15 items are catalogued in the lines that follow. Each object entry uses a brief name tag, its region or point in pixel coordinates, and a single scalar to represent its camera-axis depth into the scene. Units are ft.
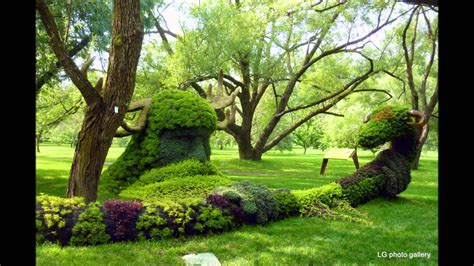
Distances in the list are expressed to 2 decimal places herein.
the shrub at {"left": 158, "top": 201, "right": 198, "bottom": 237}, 17.42
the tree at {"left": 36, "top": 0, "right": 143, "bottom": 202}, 19.04
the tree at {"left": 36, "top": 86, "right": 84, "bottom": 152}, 42.42
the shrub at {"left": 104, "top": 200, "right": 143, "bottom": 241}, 16.35
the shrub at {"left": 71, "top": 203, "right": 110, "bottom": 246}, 15.74
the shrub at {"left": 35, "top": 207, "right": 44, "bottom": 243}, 15.17
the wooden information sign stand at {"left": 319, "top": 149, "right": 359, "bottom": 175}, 42.16
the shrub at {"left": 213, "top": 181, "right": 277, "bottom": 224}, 19.79
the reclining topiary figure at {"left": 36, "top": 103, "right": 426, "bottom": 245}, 15.87
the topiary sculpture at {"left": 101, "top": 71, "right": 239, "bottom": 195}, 23.68
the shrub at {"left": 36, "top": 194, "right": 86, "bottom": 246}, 15.39
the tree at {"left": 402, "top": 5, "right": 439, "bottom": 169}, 48.16
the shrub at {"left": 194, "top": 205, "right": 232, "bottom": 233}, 18.10
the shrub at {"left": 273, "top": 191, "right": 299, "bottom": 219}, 22.01
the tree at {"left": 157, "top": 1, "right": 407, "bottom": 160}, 48.34
